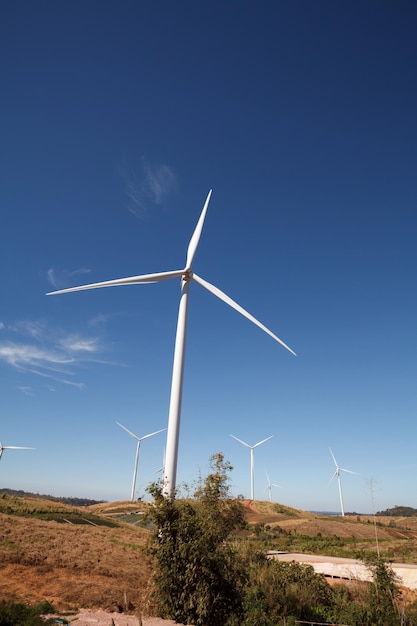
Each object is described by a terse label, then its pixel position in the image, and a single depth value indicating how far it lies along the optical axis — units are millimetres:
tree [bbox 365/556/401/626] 18484
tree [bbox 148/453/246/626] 16812
